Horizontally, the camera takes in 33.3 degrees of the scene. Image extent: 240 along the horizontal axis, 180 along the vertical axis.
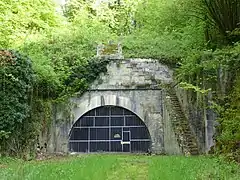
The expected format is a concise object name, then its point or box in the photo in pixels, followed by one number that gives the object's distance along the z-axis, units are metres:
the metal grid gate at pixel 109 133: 17.00
